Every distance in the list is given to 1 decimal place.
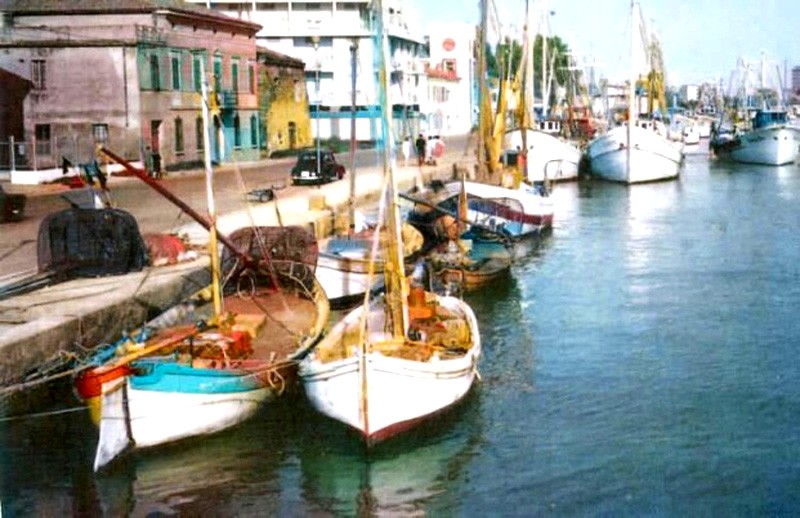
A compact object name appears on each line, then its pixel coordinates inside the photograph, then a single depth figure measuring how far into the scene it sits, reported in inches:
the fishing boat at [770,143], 2945.4
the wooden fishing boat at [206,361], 591.8
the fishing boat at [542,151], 2290.8
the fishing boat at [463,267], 1037.8
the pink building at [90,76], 1841.8
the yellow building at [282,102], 2532.0
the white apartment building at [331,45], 3334.2
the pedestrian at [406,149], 2120.0
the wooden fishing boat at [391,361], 604.7
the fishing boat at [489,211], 1280.6
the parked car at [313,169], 1779.0
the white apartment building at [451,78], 3990.4
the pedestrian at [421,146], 2145.7
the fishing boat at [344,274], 951.6
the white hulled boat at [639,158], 2470.5
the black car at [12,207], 1224.2
